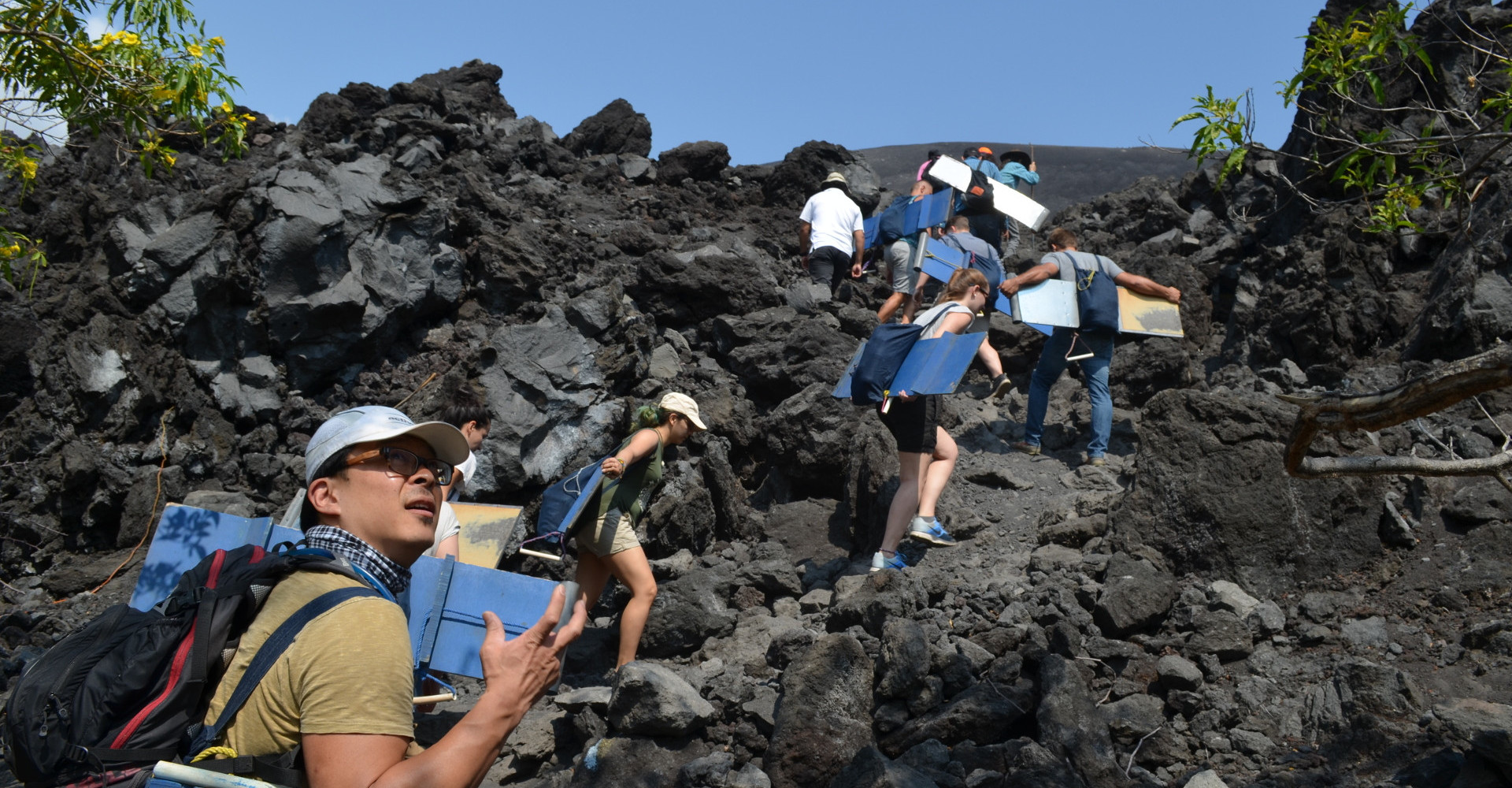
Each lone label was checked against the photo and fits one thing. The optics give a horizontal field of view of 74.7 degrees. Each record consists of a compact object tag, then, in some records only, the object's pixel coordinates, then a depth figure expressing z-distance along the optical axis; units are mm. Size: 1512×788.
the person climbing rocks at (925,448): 5832
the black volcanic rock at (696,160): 14664
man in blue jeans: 7473
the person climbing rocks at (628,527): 5395
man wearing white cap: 1732
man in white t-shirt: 10102
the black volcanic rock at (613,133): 15164
